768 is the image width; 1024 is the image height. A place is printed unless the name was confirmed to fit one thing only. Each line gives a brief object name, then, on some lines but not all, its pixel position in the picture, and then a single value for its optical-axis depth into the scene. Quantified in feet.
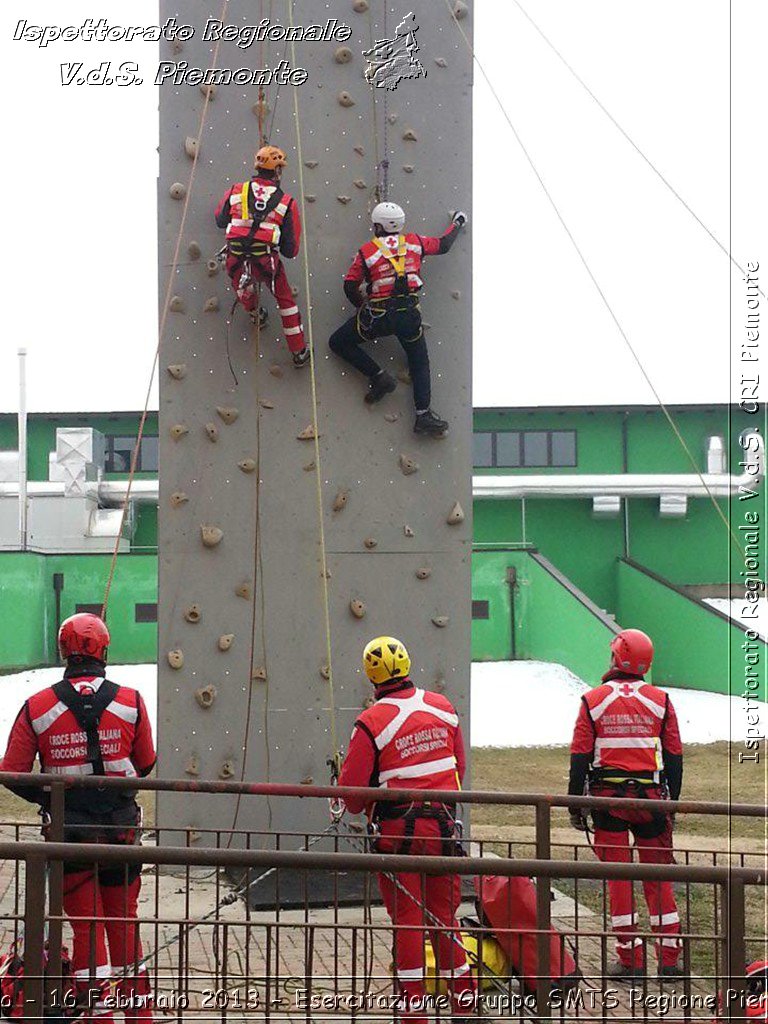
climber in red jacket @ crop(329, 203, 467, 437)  30.91
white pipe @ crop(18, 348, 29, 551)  97.55
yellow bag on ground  21.08
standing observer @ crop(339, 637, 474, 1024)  20.38
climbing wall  31.37
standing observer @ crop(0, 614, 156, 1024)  20.06
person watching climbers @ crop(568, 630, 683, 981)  24.16
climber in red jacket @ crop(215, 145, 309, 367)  30.17
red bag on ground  20.54
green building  86.79
